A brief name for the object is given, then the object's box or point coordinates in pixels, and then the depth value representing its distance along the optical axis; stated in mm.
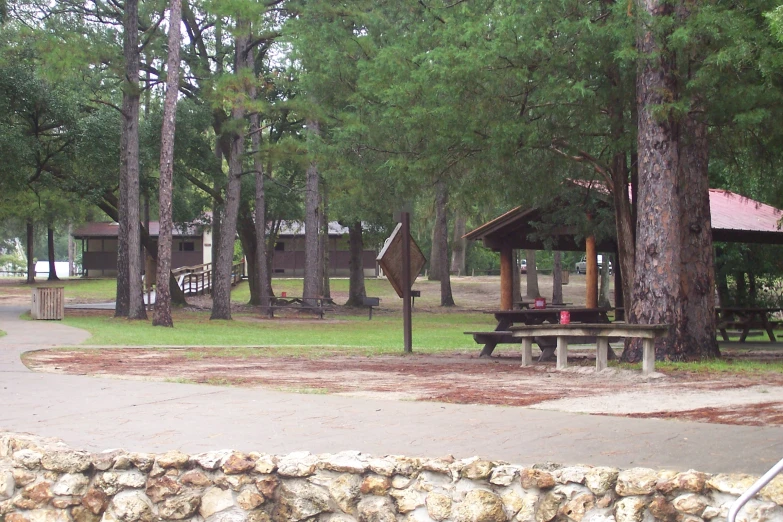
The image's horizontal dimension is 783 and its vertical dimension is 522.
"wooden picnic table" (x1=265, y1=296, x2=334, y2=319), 31984
